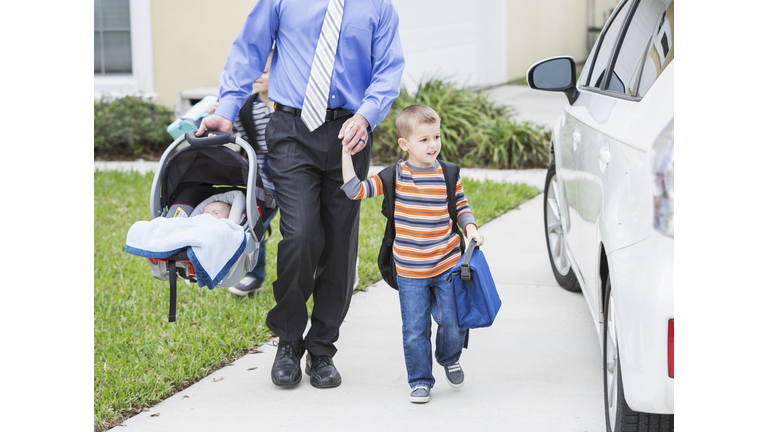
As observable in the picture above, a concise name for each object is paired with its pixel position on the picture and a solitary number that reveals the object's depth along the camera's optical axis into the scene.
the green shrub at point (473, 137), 9.74
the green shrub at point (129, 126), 10.61
